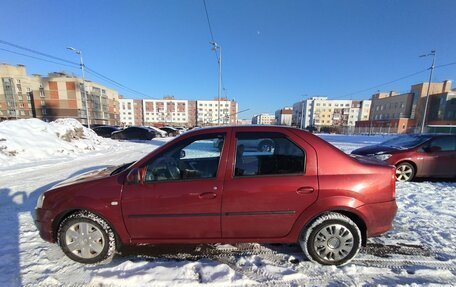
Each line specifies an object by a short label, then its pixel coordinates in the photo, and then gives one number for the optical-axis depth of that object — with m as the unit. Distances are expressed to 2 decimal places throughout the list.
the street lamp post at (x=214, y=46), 21.51
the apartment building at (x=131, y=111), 114.26
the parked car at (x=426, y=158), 6.06
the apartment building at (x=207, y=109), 115.28
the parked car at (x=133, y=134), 21.22
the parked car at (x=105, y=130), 23.41
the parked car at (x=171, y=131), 31.79
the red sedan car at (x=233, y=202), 2.53
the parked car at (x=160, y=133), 25.78
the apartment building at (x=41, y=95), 62.00
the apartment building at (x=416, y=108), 57.78
